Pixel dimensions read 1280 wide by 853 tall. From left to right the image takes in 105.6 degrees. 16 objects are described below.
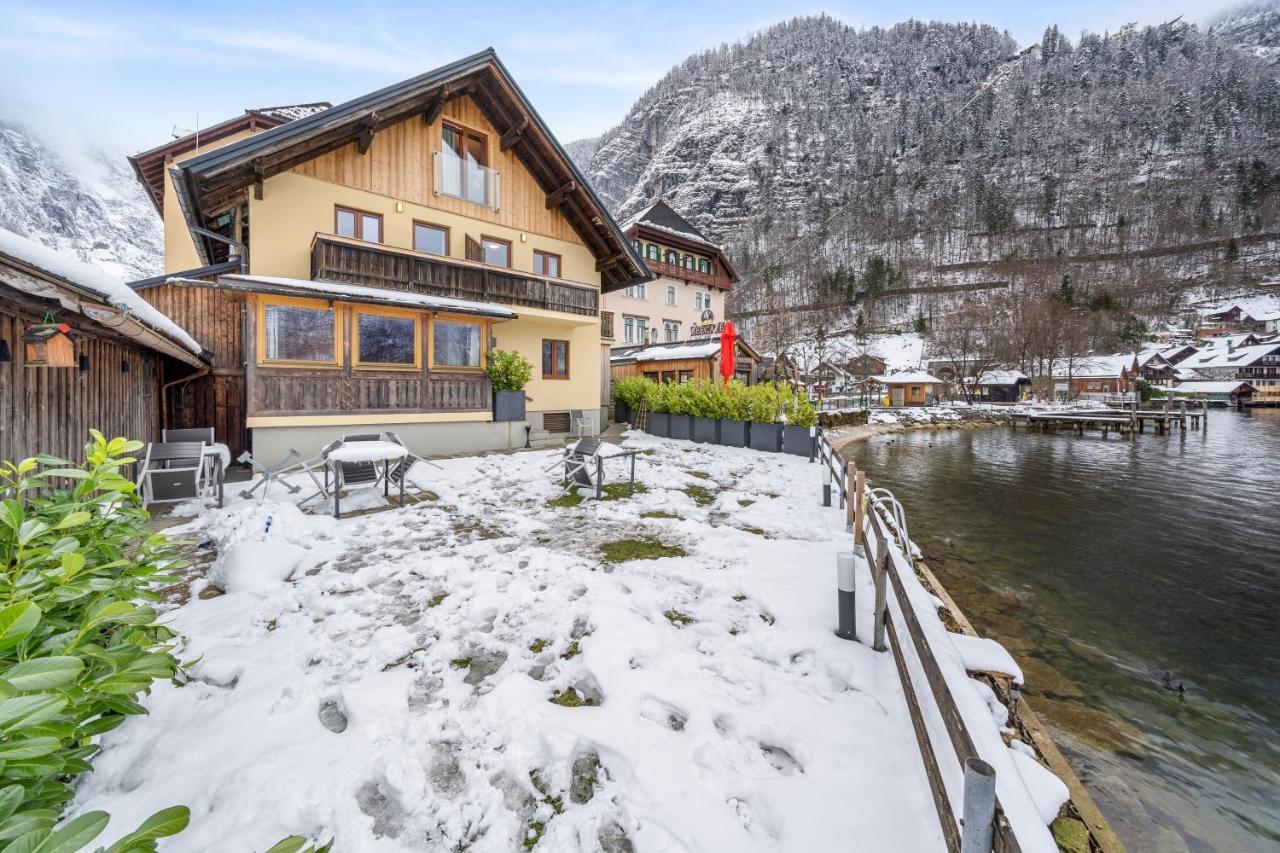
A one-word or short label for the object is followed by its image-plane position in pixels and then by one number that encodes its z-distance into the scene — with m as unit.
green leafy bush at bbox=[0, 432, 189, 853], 1.00
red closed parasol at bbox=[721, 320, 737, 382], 16.54
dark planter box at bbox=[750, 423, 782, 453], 14.21
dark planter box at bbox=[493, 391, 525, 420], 13.62
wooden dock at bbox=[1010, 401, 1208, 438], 30.50
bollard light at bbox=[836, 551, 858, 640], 3.95
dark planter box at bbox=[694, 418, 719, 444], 15.64
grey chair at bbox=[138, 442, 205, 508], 6.82
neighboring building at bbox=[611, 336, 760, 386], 23.75
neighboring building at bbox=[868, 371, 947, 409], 50.41
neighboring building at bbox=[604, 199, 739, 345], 31.27
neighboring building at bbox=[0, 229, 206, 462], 4.02
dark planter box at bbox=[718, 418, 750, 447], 14.85
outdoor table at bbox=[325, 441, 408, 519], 6.62
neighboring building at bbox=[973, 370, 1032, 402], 55.50
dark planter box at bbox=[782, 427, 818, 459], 13.57
